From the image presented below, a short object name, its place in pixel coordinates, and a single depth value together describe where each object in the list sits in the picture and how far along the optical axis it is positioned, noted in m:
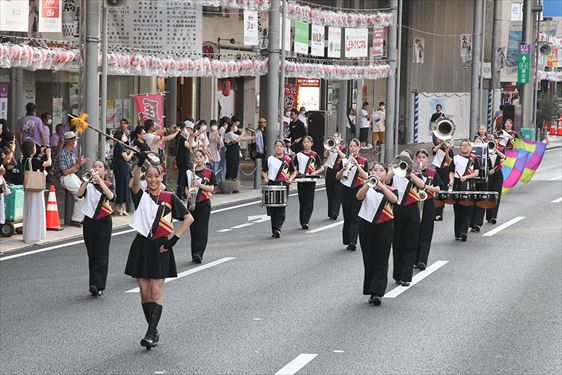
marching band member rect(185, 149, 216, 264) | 18.16
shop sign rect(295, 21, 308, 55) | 33.41
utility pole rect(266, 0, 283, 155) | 31.56
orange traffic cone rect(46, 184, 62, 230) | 22.00
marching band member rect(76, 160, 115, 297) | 15.16
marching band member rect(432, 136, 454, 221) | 21.25
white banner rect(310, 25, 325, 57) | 34.38
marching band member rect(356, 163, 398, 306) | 14.99
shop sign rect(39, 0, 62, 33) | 22.44
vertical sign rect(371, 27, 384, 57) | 38.56
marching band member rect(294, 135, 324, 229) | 22.89
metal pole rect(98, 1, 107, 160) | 23.31
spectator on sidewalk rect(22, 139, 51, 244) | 20.16
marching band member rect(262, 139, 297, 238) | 21.39
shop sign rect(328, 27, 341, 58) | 35.75
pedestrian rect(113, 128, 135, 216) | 24.23
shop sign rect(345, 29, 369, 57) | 36.53
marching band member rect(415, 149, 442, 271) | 17.72
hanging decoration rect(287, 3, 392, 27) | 33.12
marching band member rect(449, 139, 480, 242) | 21.61
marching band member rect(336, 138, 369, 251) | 20.11
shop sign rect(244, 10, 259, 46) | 30.44
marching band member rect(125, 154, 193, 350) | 12.38
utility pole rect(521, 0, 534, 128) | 57.03
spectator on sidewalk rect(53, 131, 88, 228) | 21.77
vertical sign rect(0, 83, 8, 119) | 27.69
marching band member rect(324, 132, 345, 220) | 22.81
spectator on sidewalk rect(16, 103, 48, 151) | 25.33
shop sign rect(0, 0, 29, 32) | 21.31
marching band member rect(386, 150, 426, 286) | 16.31
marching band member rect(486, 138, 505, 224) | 24.48
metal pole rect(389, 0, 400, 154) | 40.12
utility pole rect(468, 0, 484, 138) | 48.41
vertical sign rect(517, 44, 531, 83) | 56.66
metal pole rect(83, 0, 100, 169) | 23.19
